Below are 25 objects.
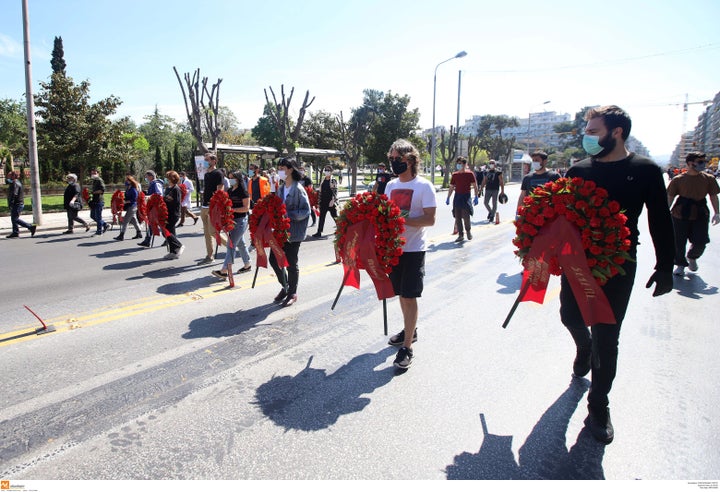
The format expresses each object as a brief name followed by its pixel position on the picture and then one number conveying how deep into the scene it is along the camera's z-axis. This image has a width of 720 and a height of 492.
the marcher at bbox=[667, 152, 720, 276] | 6.69
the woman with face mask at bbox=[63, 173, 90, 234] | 12.33
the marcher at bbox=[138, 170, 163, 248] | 9.88
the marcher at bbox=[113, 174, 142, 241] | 10.77
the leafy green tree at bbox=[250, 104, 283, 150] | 57.09
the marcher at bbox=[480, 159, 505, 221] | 13.20
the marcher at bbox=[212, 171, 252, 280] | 6.84
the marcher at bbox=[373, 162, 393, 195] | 8.10
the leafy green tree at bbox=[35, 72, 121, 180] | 20.17
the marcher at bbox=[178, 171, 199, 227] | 13.05
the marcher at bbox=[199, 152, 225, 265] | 7.44
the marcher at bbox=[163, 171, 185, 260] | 8.58
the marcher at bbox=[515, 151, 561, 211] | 7.17
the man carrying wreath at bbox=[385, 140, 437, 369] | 3.78
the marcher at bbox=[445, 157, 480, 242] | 10.14
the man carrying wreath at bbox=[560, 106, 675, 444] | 2.76
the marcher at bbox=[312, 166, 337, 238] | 11.62
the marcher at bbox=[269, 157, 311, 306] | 5.53
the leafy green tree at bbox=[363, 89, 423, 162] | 40.56
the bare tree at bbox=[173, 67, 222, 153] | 25.77
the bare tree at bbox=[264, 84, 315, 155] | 26.58
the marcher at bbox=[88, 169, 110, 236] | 12.12
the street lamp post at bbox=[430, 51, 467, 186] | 33.28
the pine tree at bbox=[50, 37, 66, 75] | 37.38
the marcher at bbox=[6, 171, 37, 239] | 11.88
